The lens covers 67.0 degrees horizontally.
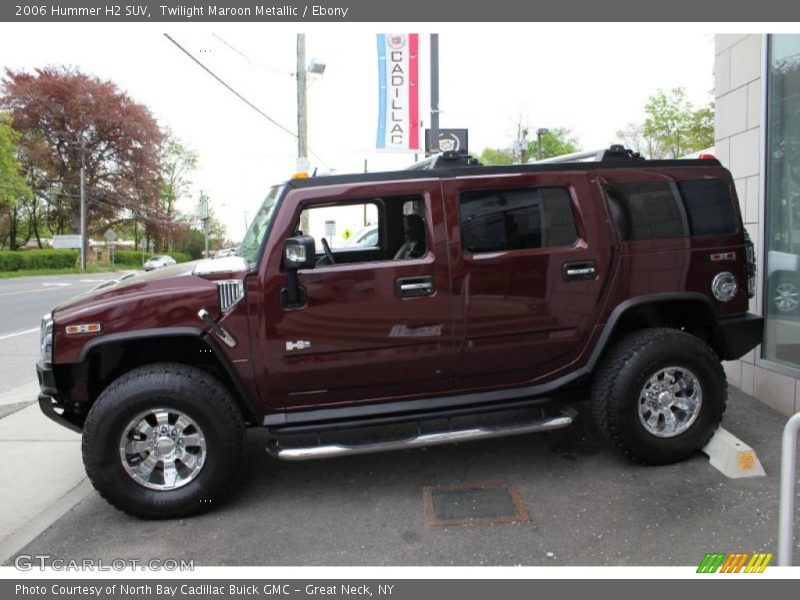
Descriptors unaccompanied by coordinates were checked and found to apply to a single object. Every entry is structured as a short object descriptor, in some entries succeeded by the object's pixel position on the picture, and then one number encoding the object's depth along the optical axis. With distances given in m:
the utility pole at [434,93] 10.46
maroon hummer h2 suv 3.68
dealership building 5.00
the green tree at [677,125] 27.33
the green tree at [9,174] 35.88
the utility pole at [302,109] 16.22
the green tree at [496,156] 40.95
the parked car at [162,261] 37.59
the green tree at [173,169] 63.03
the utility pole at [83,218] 43.12
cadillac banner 10.86
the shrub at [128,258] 58.75
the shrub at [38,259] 36.22
